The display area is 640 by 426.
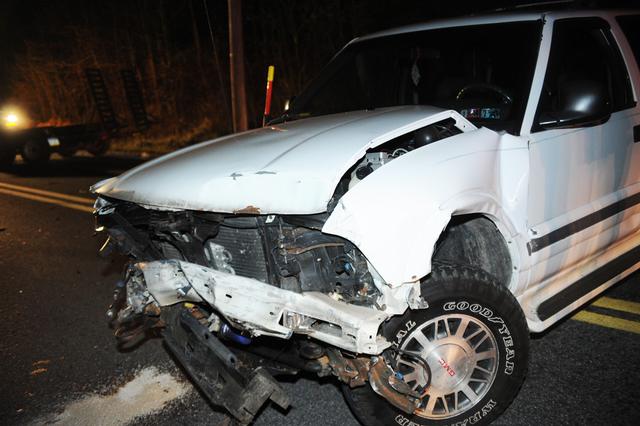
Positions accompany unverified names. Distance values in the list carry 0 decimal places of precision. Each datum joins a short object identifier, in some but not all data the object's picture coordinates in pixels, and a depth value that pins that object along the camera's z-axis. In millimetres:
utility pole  8242
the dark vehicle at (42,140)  12023
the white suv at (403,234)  1990
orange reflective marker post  4323
